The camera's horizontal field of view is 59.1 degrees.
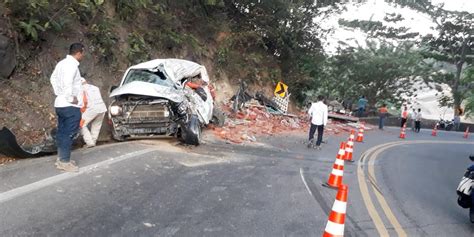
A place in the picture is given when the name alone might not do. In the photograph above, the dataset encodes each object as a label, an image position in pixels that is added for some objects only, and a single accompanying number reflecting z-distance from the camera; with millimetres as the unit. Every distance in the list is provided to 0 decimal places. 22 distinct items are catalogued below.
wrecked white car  10305
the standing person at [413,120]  27834
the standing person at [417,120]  27516
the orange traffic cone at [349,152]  11672
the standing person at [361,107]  31375
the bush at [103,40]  13102
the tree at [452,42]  38938
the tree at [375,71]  36344
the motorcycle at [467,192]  6628
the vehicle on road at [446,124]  36750
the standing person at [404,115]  26281
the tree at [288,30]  23516
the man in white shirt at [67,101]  6391
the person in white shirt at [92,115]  9213
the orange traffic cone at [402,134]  21766
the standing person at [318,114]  13203
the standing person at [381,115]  25258
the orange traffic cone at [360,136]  17719
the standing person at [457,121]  36312
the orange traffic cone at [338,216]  4246
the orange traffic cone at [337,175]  7789
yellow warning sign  22328
